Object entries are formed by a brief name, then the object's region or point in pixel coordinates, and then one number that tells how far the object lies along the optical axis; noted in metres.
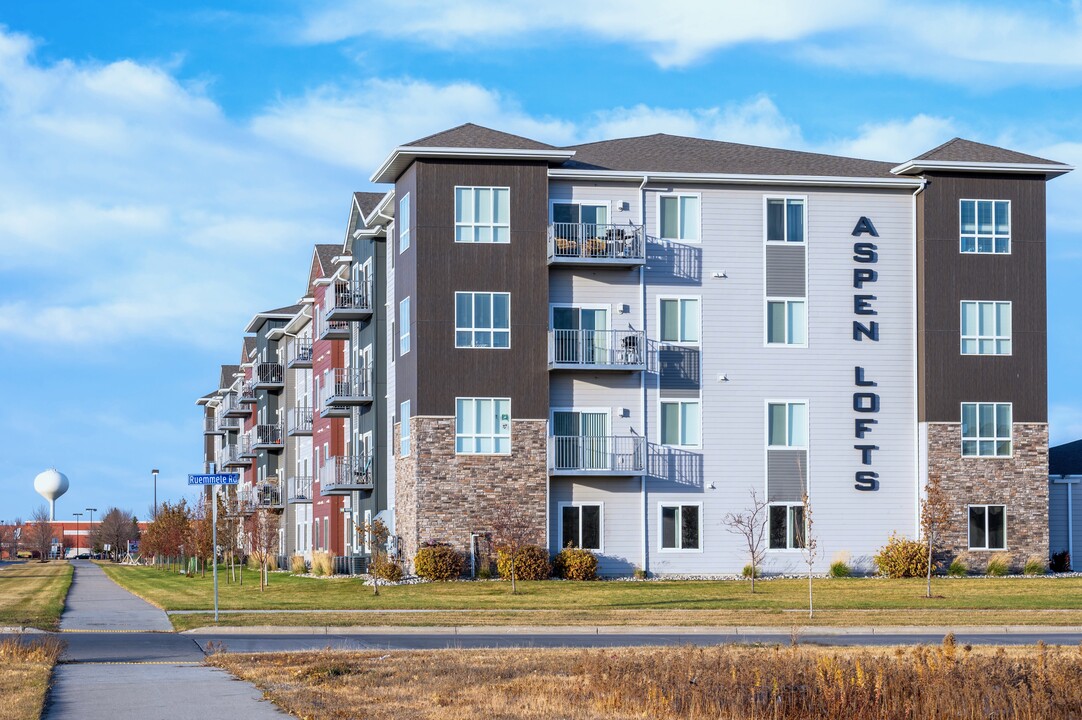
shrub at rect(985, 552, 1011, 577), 46.62
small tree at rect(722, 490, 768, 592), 46.41
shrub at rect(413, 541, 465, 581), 43.38
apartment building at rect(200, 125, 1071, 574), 45.12
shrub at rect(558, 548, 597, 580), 44.38
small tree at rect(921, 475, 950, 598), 43.59
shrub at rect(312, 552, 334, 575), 56.72
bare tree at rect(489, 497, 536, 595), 44.25
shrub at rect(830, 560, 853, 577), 46.47
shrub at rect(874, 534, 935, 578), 46.06
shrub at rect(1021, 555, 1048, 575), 47.28
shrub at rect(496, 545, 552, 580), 43.53
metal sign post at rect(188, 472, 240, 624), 27.58
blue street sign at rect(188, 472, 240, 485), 27.59
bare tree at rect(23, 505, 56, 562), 162.88
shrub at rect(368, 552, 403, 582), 44.45
